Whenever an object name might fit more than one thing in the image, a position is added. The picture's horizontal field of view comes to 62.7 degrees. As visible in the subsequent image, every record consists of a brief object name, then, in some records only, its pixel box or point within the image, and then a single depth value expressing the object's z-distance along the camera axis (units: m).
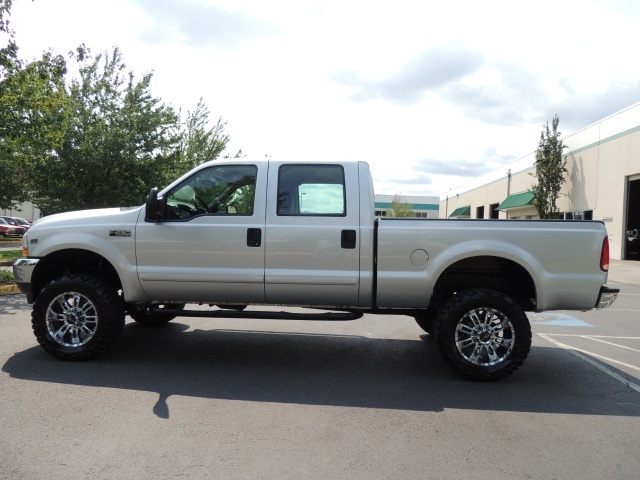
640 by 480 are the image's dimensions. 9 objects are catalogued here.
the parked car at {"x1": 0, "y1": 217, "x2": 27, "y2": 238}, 40.12
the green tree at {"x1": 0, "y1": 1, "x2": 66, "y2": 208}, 11.42
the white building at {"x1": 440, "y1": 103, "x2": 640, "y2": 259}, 23.61
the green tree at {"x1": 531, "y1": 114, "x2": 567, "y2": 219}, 28.39
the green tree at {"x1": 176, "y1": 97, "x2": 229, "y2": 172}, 25.33
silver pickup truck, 5.14
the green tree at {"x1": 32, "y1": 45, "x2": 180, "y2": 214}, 16.25
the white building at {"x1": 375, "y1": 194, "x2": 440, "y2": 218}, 77.19
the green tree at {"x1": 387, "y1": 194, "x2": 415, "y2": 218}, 55.28
